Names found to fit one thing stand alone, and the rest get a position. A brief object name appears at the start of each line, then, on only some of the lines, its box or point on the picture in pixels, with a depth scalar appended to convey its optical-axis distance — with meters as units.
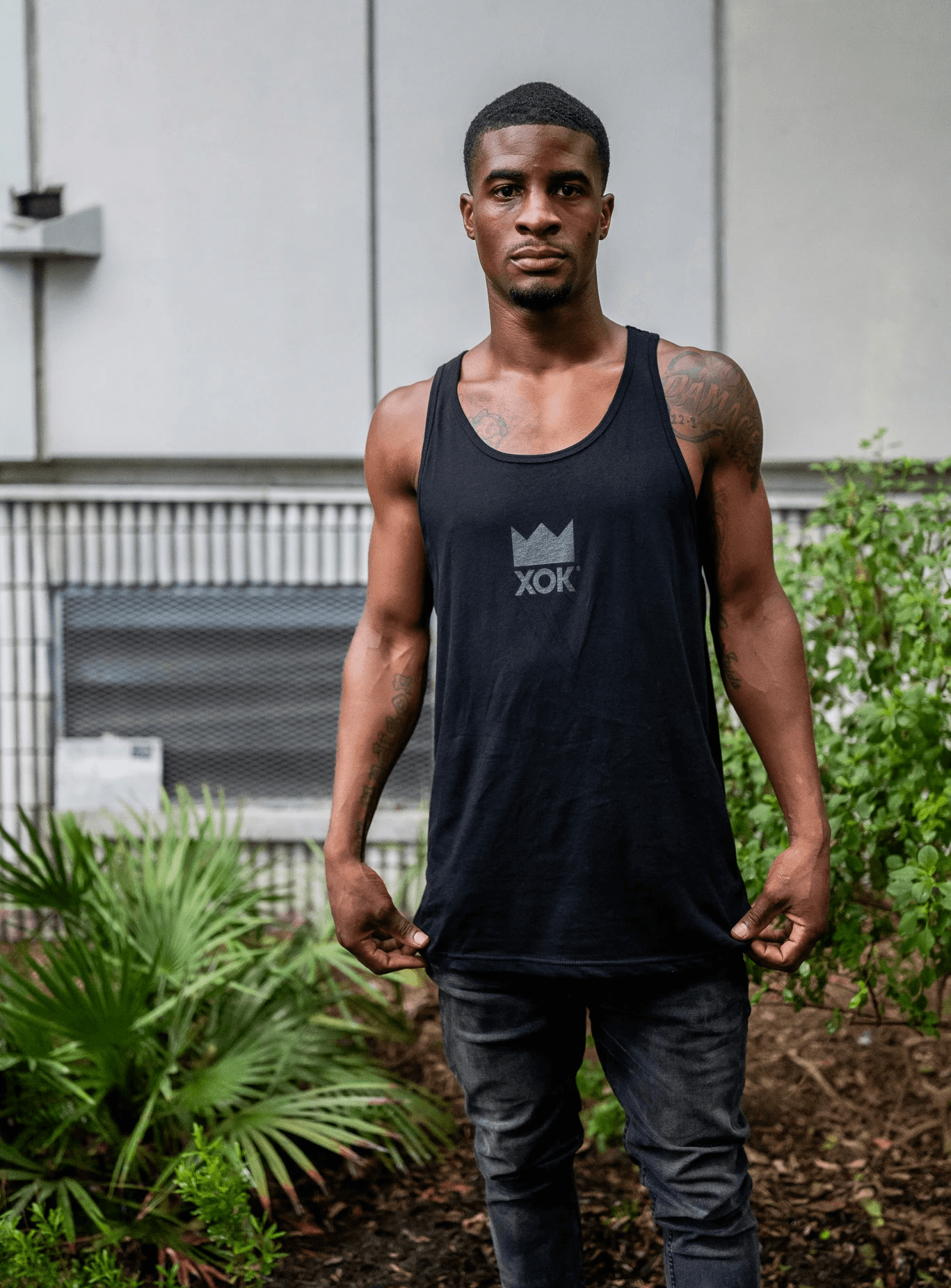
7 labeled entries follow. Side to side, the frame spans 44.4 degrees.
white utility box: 4.98
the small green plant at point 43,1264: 2.13
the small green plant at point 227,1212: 2.11
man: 1.76
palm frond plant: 2.65
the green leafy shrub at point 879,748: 2.35
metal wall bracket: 4.57
